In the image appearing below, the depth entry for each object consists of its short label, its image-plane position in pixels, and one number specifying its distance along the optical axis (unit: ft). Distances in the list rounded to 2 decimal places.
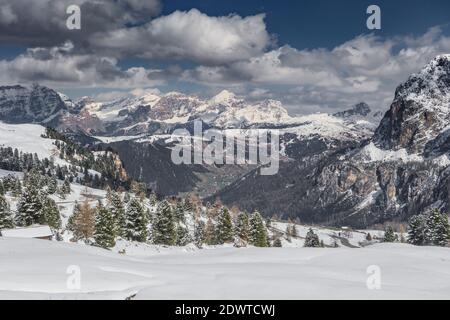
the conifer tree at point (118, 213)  351.73
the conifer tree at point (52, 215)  408.51
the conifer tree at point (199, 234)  508.45
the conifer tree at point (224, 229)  363.56
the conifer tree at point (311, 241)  451.12
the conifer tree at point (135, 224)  341.62
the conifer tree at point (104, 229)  296.51
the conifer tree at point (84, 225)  361.51
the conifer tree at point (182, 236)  433.07
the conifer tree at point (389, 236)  532.32
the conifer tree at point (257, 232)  358.29
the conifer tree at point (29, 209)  330.54
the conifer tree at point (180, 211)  590.55
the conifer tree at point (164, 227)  361.51
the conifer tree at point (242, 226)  379.35
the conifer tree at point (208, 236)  383.67
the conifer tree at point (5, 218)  325.89
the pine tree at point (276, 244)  496.23
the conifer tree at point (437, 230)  351.87
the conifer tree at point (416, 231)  404.18
